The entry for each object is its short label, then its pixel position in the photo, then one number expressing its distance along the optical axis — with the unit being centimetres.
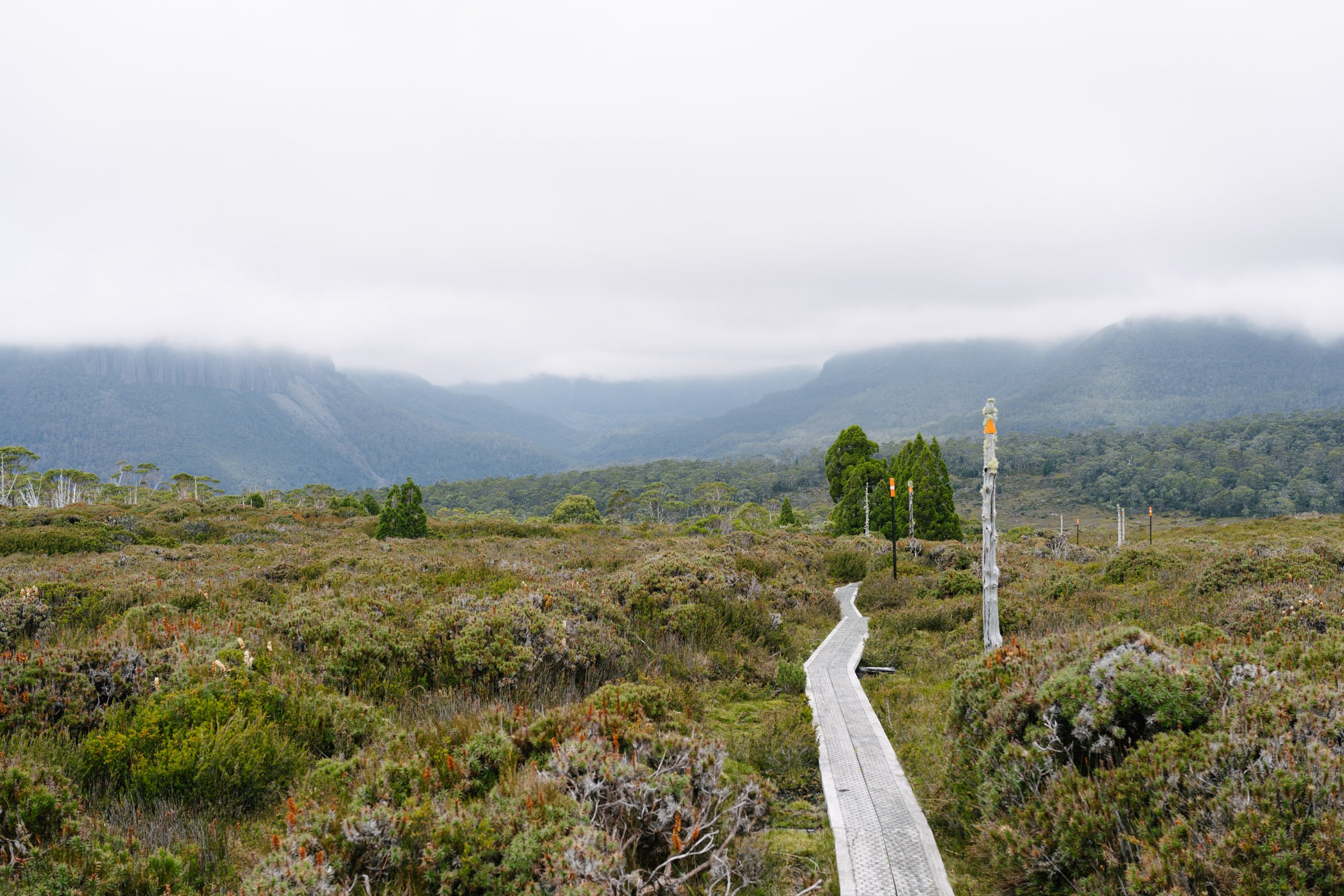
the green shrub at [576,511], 6156
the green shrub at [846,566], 2189
